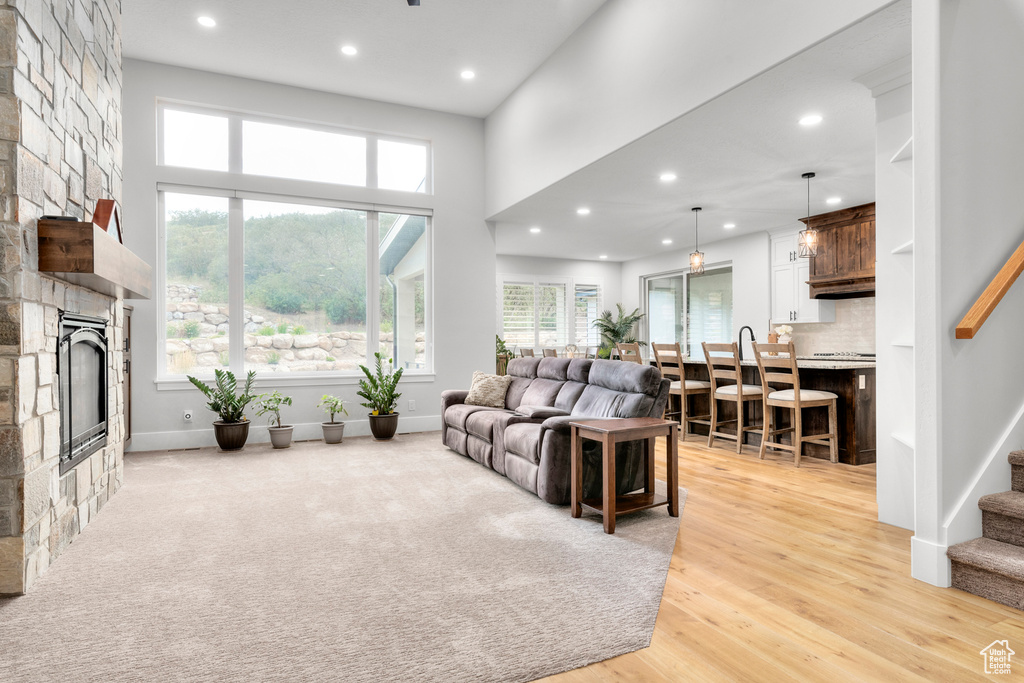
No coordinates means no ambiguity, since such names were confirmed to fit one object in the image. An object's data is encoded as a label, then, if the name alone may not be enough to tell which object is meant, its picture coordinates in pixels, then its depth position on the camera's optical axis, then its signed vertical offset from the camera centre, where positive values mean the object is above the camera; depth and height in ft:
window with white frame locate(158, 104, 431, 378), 18.69 +3.05
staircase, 6.98 -2.88
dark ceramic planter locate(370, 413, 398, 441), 19.38 -3.09
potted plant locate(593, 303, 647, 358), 33.88 +0.43
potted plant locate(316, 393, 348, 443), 18.90 -2.94
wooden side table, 9.80 -2.24
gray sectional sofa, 11.38 -2.05
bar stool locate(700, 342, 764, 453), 16.84 -1.72
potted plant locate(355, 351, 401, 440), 19.44 -2.22
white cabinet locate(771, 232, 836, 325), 23.80 +1.98
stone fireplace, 7.38 +0.96
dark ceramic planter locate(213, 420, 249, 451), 17.58 -3.00
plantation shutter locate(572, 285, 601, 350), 34.53 +1.45
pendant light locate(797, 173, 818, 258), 17.31 +2.91
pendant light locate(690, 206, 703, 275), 21.72 +2.90
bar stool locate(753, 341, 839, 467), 14.99 -1.75
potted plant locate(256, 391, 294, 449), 18.20 -2.49
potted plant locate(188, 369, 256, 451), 17.62 -2.26
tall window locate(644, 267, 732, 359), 29.17 +1.49
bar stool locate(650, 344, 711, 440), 19.34 -1.74
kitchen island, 15.34 -2.04
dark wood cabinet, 20.75 +3.05
